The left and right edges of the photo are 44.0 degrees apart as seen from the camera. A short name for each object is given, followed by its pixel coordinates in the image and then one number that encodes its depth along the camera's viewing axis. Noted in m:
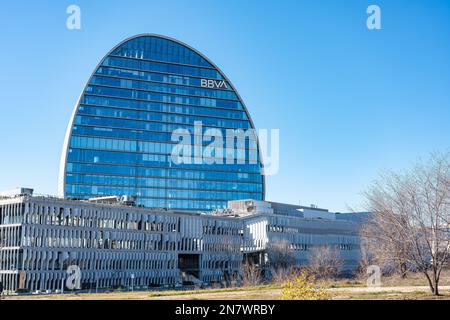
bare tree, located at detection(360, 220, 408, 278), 57.46
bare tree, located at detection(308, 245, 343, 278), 114.50
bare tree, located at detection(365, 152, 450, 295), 51.97
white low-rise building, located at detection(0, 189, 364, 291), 97.19
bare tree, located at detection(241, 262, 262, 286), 98.65
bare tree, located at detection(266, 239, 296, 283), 132.12
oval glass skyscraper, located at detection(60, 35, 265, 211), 179.75
